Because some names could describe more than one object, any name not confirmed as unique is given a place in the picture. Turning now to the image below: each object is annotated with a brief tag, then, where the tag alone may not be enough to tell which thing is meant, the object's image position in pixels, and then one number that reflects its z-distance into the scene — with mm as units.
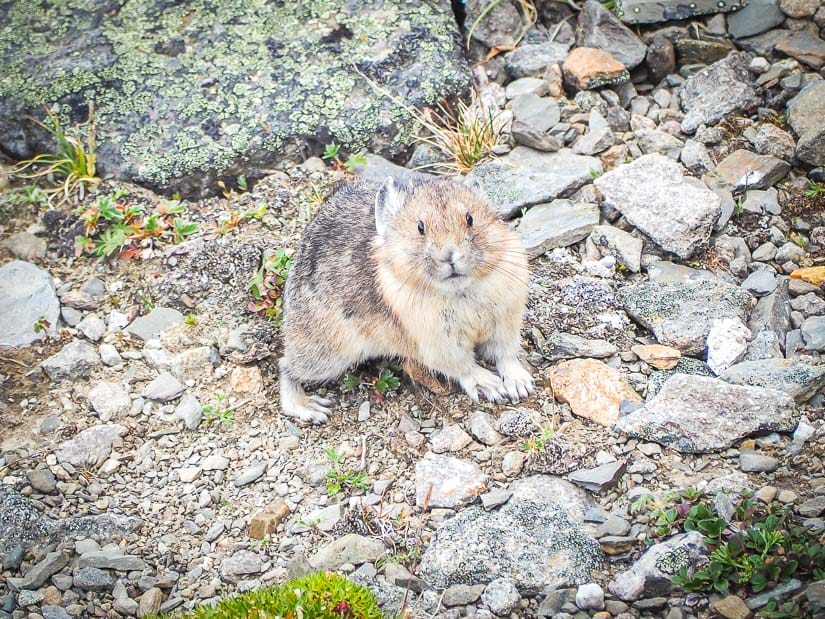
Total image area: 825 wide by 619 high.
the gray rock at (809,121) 6898
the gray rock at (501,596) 4727
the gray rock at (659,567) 4531
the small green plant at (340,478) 5799
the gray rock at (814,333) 5758
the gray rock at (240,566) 5297
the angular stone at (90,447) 6148
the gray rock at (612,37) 8109
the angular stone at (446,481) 5480
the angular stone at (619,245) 6781
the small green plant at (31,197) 7777
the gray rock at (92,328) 7016
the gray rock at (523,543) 4859
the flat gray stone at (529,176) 7301
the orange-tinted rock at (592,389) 5832
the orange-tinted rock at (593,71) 7996
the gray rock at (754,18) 7953
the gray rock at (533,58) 8344
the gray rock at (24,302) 7012
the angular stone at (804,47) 7619
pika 5660
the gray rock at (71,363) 6727
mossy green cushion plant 4410
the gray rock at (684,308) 6121
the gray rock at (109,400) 6500
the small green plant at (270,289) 7125
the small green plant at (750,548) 4289
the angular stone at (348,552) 5250
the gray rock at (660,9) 8133
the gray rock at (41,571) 5258
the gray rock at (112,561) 5320
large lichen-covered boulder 7934
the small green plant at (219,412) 6430
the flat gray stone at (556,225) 6961
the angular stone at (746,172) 6961
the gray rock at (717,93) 7547
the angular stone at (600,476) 5262
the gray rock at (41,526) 5566
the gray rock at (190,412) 6414
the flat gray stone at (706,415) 5250
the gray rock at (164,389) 6584
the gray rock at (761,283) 6320
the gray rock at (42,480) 5910
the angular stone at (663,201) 6688
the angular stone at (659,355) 6059
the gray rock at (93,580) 5227
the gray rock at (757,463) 5023
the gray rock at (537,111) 7875
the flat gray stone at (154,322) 7023
